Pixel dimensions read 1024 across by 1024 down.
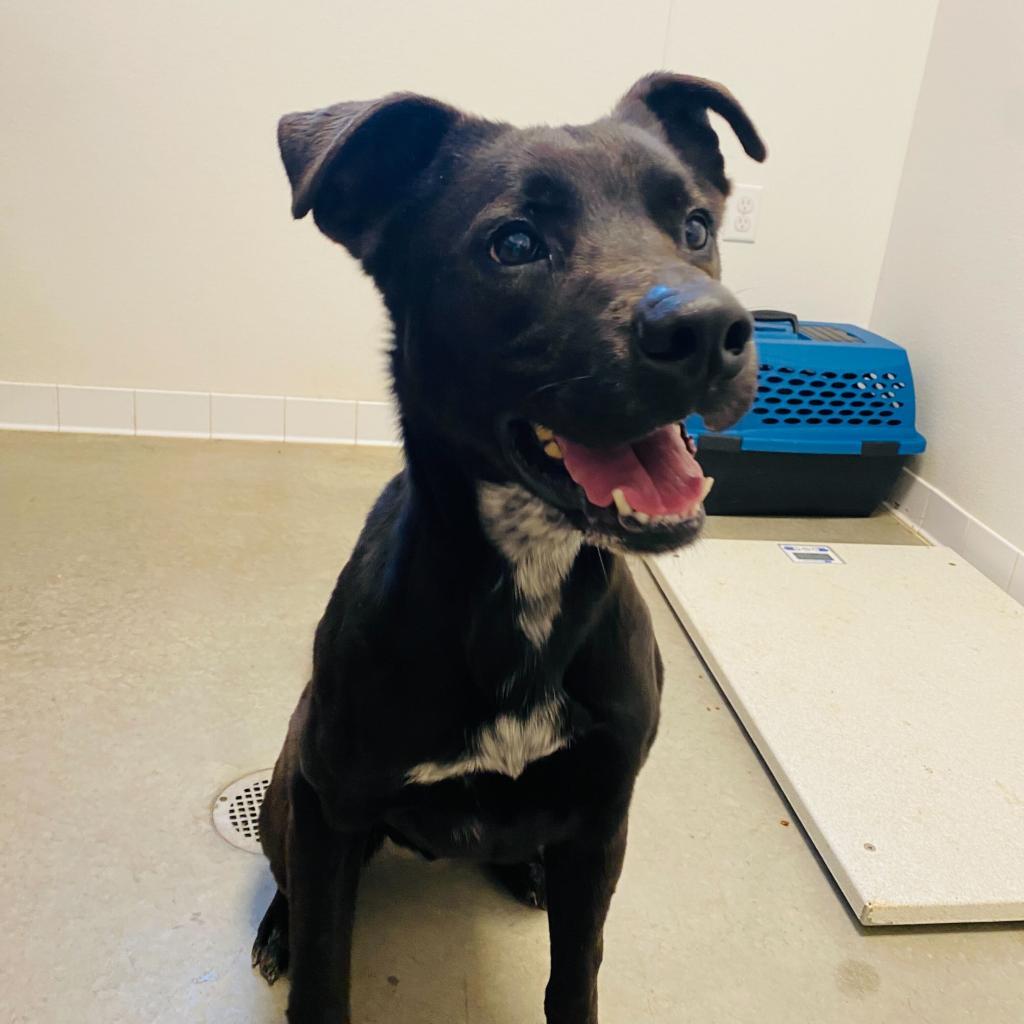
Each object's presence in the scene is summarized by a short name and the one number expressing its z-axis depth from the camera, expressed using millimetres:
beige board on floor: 1359
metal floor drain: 1364
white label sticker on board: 2287
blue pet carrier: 2447
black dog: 798
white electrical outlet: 2742
